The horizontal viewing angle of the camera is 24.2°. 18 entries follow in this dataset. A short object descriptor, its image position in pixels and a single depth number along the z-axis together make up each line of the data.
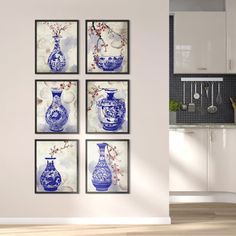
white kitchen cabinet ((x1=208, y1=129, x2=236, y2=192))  5.88
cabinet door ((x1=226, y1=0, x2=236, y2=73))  6.22
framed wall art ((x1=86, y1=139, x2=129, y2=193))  4.76
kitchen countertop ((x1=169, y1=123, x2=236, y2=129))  5.88
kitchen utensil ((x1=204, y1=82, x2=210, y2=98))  6.64
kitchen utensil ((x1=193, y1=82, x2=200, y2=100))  6.64
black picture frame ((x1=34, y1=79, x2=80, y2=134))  4.75
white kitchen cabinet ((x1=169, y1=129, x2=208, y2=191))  5.88
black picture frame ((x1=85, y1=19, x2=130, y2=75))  4.74
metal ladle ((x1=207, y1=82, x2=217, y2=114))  6.62
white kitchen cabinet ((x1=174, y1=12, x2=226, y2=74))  6.27
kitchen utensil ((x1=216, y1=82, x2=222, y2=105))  6.63
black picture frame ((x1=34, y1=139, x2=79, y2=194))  4.75
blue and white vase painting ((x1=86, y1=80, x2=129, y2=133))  4.76
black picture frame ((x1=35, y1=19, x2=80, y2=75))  4.75
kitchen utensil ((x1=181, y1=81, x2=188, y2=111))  6.61
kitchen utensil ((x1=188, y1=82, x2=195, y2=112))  6.62
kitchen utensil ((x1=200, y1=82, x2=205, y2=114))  6.65
